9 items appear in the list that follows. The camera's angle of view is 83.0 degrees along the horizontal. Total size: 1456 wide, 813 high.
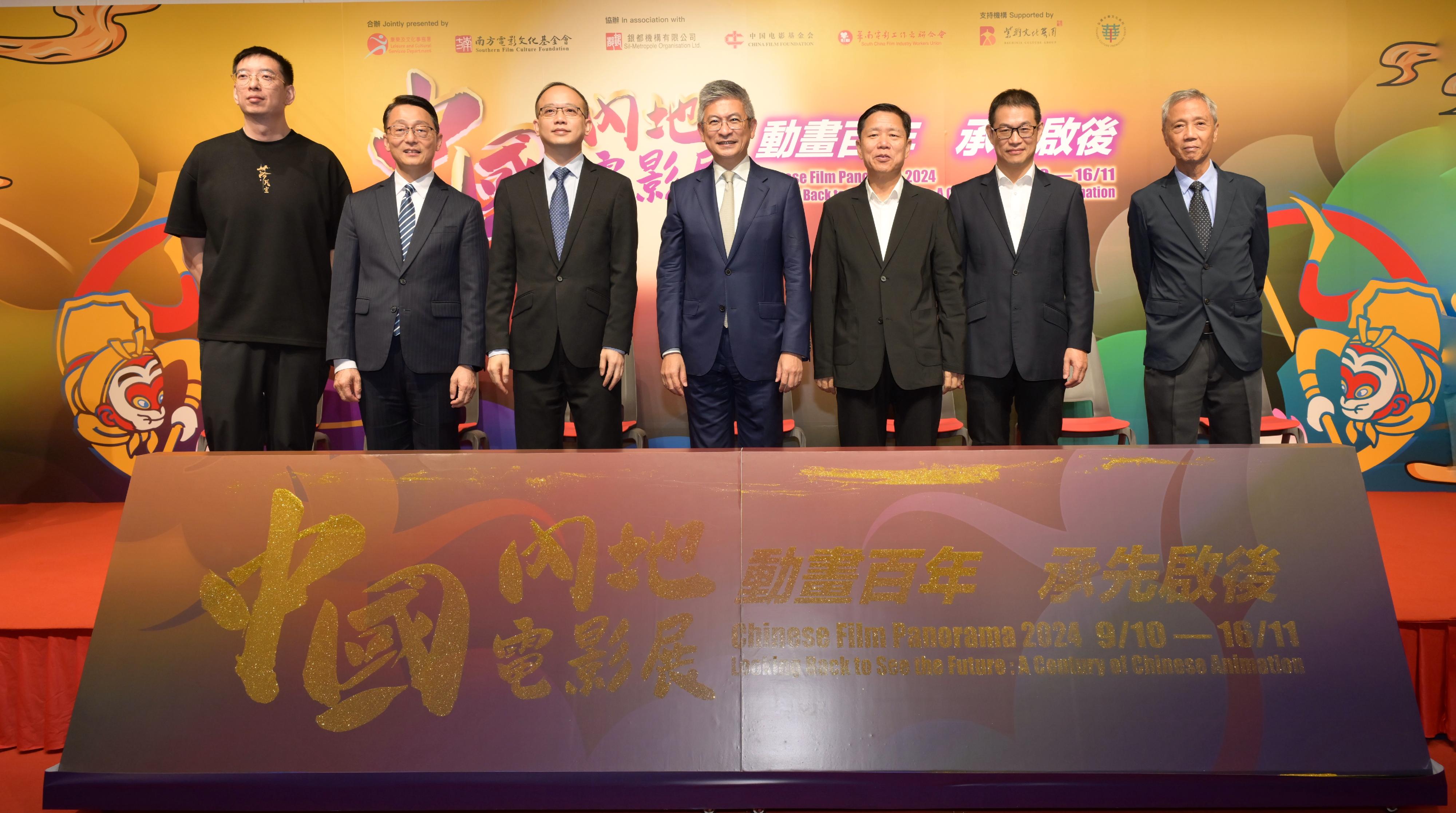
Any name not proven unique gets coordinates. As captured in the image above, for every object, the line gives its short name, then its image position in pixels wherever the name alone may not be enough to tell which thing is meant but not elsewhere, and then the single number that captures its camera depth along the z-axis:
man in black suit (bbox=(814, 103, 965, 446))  2.59
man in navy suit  2.62
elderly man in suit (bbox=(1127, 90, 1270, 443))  2.68
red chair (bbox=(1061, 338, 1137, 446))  3.61
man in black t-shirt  2.54
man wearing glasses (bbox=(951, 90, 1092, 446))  2.64
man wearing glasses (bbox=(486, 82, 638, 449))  2.58
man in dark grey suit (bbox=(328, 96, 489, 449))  2.56
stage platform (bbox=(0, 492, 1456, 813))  2.03
